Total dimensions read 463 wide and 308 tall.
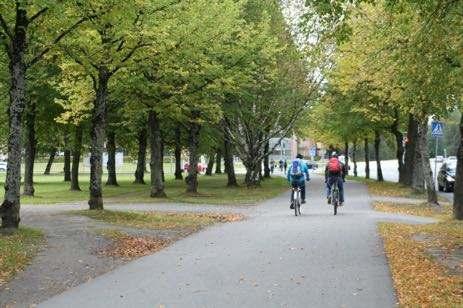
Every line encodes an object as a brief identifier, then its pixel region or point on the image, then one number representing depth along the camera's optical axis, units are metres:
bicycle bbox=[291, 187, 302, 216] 20.02
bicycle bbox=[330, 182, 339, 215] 20.02
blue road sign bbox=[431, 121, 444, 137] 26.55
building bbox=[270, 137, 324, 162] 149.38
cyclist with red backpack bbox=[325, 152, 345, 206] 20.67
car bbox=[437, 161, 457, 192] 38.03
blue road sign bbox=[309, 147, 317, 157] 86.00
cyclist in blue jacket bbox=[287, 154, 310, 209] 20.30
